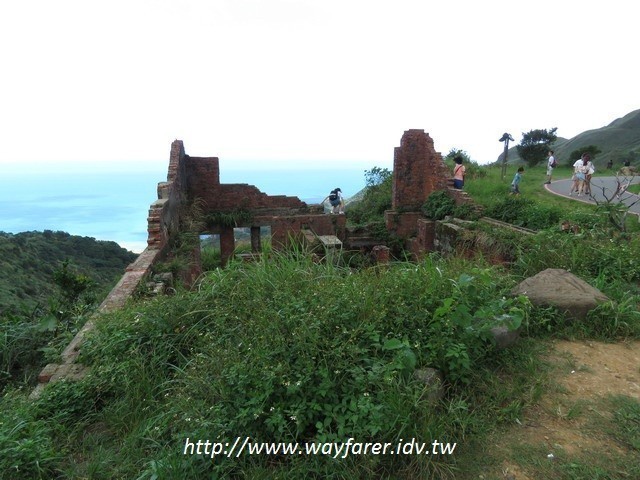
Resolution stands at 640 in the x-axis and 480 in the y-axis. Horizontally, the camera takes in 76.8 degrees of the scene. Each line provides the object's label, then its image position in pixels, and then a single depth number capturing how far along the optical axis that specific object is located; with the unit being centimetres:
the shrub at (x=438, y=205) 1172
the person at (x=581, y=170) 1207
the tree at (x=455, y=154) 1856
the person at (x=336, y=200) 1290
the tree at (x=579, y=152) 2655
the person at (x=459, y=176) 1245
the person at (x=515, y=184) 1211
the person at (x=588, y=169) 1193
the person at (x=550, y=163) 1534
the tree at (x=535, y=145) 2822
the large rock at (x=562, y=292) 382
